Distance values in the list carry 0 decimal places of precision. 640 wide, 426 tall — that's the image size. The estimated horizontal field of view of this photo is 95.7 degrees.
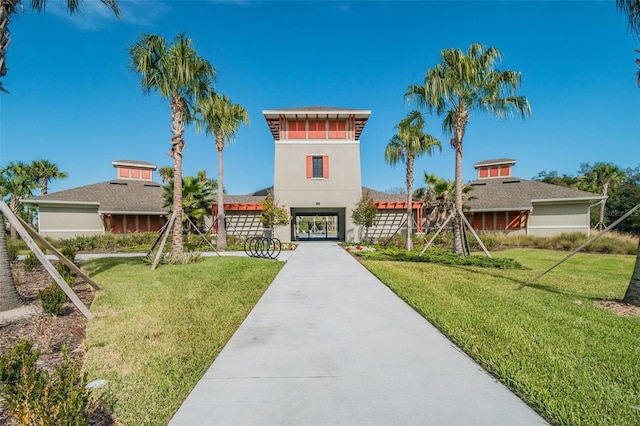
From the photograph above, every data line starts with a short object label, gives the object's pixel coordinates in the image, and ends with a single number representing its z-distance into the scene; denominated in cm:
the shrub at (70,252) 1026
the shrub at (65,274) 660
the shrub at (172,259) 1148
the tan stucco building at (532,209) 2278
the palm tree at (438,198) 2245
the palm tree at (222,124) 1744
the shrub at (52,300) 539
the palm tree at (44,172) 2936
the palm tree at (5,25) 594
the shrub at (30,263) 1038
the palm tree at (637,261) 597
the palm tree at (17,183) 2714
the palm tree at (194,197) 2017
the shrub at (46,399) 185
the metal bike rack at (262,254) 1367
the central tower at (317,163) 2248
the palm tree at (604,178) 3159
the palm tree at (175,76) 1116
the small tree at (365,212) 2078
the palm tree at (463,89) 1238
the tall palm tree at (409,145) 1747
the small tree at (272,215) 2058
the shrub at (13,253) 1273
